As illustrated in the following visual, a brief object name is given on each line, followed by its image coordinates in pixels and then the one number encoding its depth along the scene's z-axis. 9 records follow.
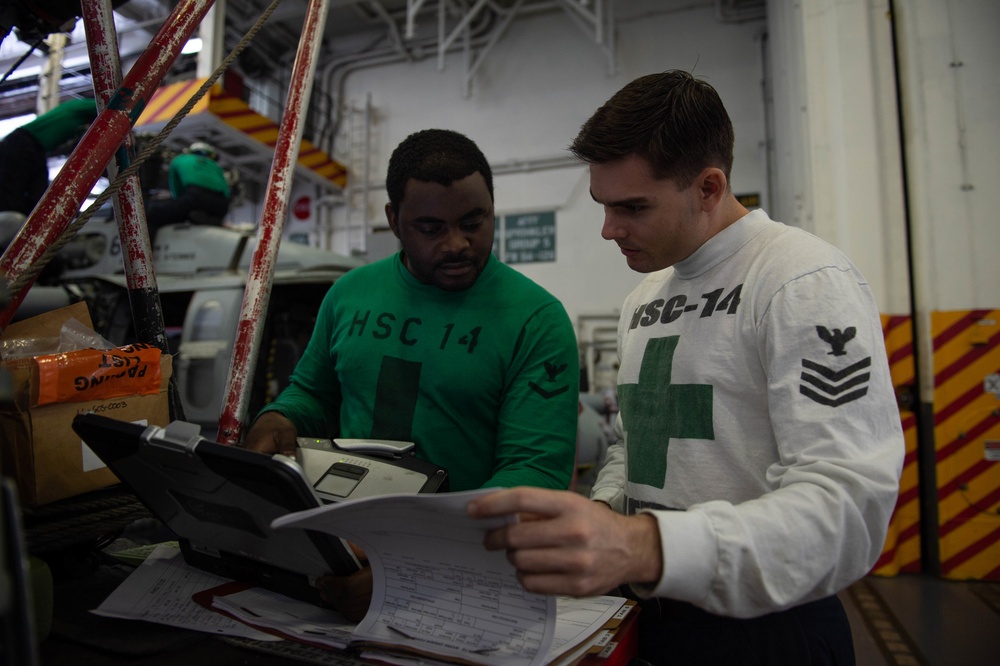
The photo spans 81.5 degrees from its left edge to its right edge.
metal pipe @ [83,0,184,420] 1.02
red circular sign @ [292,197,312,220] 7.82
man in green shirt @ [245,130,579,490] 1.16
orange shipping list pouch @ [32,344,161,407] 0.85
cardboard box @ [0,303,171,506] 0.85
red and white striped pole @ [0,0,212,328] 0.85
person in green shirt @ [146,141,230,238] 4.03
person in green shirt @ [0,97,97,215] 2.46
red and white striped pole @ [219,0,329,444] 1.10
